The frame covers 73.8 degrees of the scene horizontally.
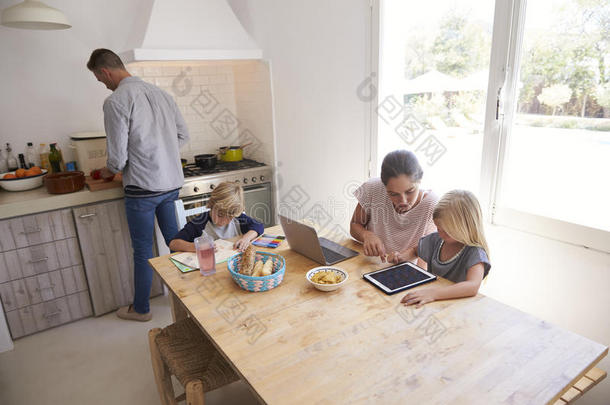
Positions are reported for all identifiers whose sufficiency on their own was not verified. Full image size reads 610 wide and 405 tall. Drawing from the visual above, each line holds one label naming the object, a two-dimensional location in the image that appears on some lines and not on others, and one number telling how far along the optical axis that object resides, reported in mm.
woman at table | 1779
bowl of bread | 1522
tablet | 1535
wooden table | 1035
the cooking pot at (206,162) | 3385
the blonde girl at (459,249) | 1453
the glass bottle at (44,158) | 3043
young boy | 1999
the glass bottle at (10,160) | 2920
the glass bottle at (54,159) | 2965
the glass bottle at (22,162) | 2914
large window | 1707
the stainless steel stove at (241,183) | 3125
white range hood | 2855
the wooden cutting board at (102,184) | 2736
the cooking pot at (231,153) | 3668
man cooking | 2488
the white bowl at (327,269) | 1498
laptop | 1743
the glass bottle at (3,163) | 2934
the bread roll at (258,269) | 1555
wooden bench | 1362
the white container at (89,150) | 2979
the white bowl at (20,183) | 2705
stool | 1531
